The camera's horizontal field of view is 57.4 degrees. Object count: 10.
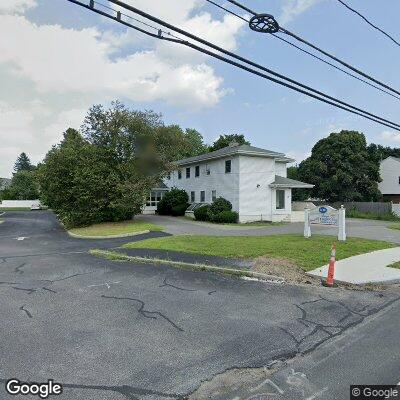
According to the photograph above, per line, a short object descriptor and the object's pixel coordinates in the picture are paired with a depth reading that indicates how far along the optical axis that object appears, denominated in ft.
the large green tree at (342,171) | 132.87
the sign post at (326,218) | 52.90
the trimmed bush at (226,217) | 89.20
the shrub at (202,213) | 94.43
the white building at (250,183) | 92.94
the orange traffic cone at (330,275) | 29.35
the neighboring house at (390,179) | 152.97
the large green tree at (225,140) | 189.14
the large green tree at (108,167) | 83.35
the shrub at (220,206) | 92.27
